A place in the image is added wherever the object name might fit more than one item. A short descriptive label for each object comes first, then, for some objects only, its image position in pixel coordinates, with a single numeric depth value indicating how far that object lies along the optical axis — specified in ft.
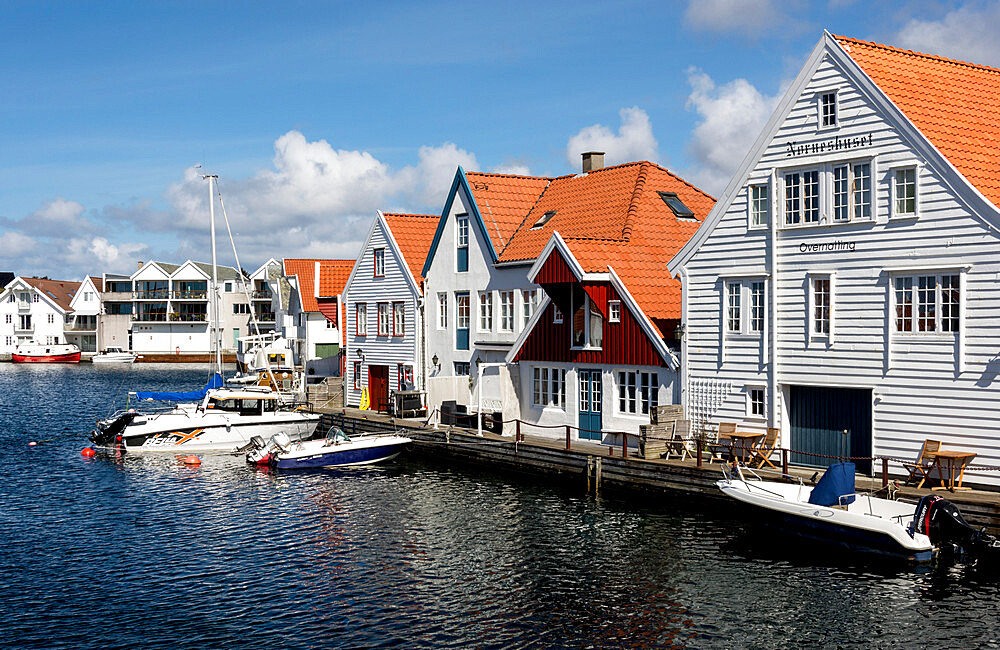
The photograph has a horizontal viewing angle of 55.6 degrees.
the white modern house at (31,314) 501.97
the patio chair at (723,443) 106.20
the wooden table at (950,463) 87.15
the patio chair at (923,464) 89.10
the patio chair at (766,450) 101.96
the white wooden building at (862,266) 89.45
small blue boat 136.56
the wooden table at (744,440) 103.24
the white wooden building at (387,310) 171.32
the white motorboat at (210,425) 154.71
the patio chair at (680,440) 109.19
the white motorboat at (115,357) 444.96
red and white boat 459.73
